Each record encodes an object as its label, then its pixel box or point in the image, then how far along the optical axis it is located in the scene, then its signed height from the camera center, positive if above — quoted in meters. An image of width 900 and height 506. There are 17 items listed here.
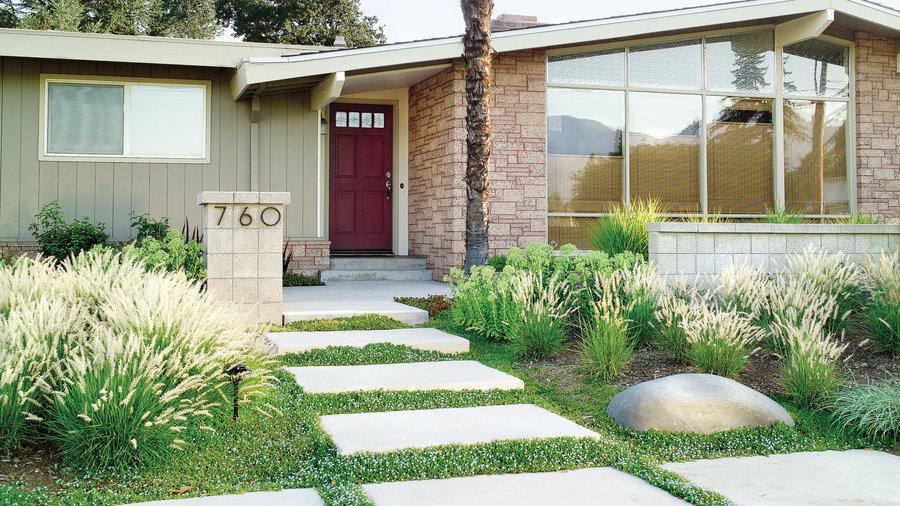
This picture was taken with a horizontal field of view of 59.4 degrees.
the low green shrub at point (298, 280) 10.36 -0.32
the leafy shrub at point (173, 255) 7.47 +0.00
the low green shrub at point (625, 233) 8.34 +0.25
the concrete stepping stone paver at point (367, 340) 6.28 -0.69
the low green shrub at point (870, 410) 4.58 -0.91
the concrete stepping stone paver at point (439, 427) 3.85 -0.90
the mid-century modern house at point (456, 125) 10.12 +1.86
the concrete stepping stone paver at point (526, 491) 3.17 -0.98
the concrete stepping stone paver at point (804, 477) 3.40 -1.04
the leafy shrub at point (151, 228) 9.70 +0.34
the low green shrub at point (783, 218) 8.89 +0.45
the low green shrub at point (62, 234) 9.38 +0.25
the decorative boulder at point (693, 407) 4.49 -0.87
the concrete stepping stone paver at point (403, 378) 5.01 -0.80
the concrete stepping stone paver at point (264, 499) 3.10 -0.97
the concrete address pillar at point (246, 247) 6.89 +0.07
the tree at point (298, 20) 29.52 +8.98
